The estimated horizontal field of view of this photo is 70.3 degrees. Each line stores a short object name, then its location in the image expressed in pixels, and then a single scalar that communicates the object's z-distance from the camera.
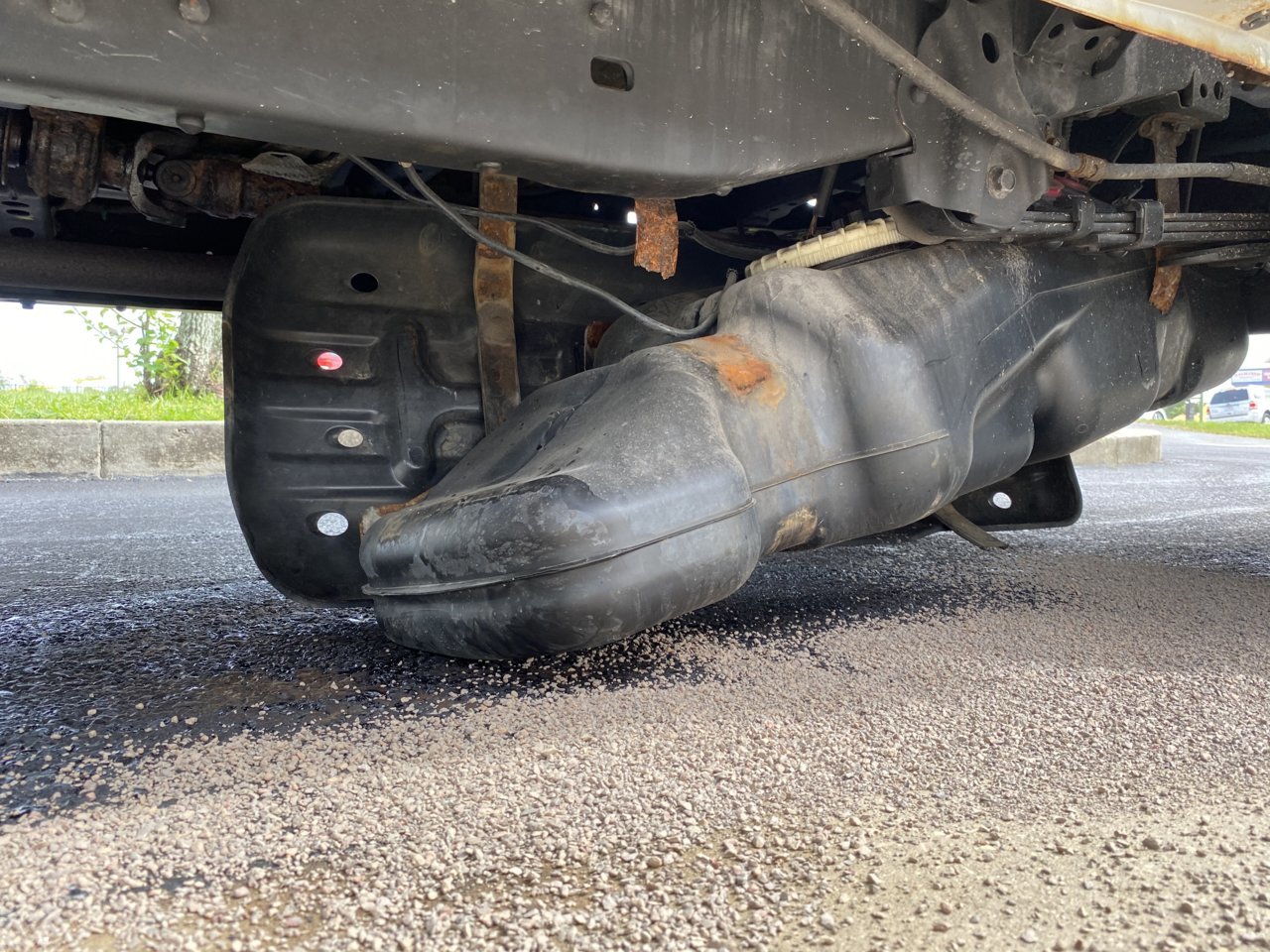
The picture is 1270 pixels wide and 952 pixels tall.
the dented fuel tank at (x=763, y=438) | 1.20
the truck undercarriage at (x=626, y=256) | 1.08
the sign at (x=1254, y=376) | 26.78
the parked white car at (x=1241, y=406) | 25.17
